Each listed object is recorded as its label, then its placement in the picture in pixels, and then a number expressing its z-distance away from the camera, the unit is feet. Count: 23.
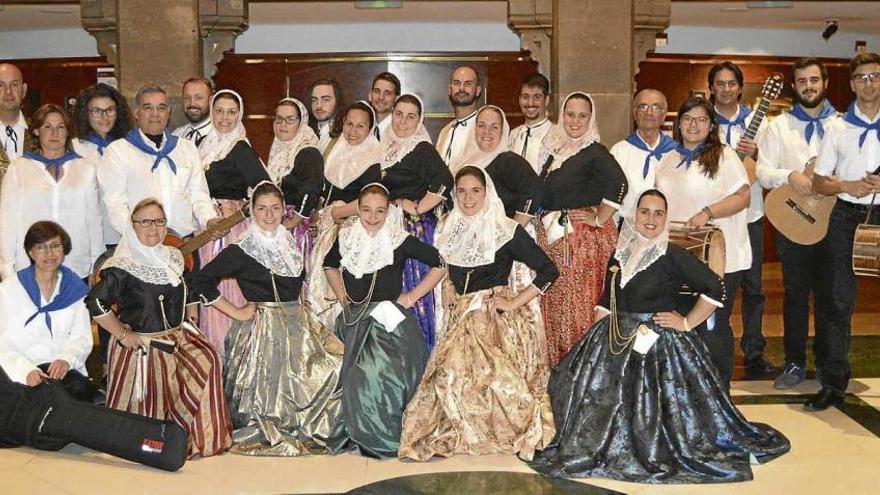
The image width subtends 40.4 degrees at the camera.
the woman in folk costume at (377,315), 17.11
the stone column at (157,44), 25.23
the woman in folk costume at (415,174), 18.98
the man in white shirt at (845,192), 18.31
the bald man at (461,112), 20.13
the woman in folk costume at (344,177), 19.10
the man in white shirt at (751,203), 20.34
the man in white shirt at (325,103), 20.13
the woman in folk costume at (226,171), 19.26
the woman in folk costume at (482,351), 16.79
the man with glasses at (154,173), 19.24
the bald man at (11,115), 19.75
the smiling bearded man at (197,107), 20.22
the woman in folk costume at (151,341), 17.12
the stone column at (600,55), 25.36
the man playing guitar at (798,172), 19.57
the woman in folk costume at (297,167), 19.02
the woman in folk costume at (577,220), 18.75
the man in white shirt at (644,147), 19.25
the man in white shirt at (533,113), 20.04
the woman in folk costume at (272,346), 17.26
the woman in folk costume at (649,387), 15.98
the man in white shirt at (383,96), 20.38
